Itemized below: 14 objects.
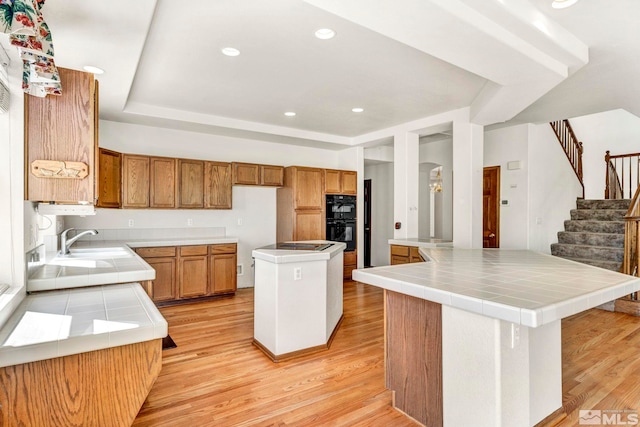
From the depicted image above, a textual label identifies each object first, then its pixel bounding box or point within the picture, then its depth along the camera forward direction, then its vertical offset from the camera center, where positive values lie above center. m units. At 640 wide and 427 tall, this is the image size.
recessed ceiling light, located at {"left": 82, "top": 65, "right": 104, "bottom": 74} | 2.87 +1.20
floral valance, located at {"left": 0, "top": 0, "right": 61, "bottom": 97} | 1.28 +0.67
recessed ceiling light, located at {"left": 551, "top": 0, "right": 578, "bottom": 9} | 2.17 +1.32
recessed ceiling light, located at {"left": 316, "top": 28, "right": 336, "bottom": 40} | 2.55 +1.33
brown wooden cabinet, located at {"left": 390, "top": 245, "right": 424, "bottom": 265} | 4.76 -0.57
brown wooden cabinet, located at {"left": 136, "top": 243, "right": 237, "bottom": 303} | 4.60 -0.79
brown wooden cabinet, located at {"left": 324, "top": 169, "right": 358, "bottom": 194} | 6.09 +0.57
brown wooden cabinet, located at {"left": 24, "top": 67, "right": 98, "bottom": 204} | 1.77 +0.38
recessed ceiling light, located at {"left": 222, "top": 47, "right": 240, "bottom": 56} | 2.85 +1.34
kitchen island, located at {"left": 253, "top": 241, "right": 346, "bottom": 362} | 2.97 -0.78
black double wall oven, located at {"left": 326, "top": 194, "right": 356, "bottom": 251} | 6.12 -0.10
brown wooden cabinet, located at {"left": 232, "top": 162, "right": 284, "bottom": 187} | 5.42 +0.62
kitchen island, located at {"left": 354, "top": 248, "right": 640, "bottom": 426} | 1.59 -0.65
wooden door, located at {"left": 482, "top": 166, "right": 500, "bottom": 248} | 5.62 +0.11
